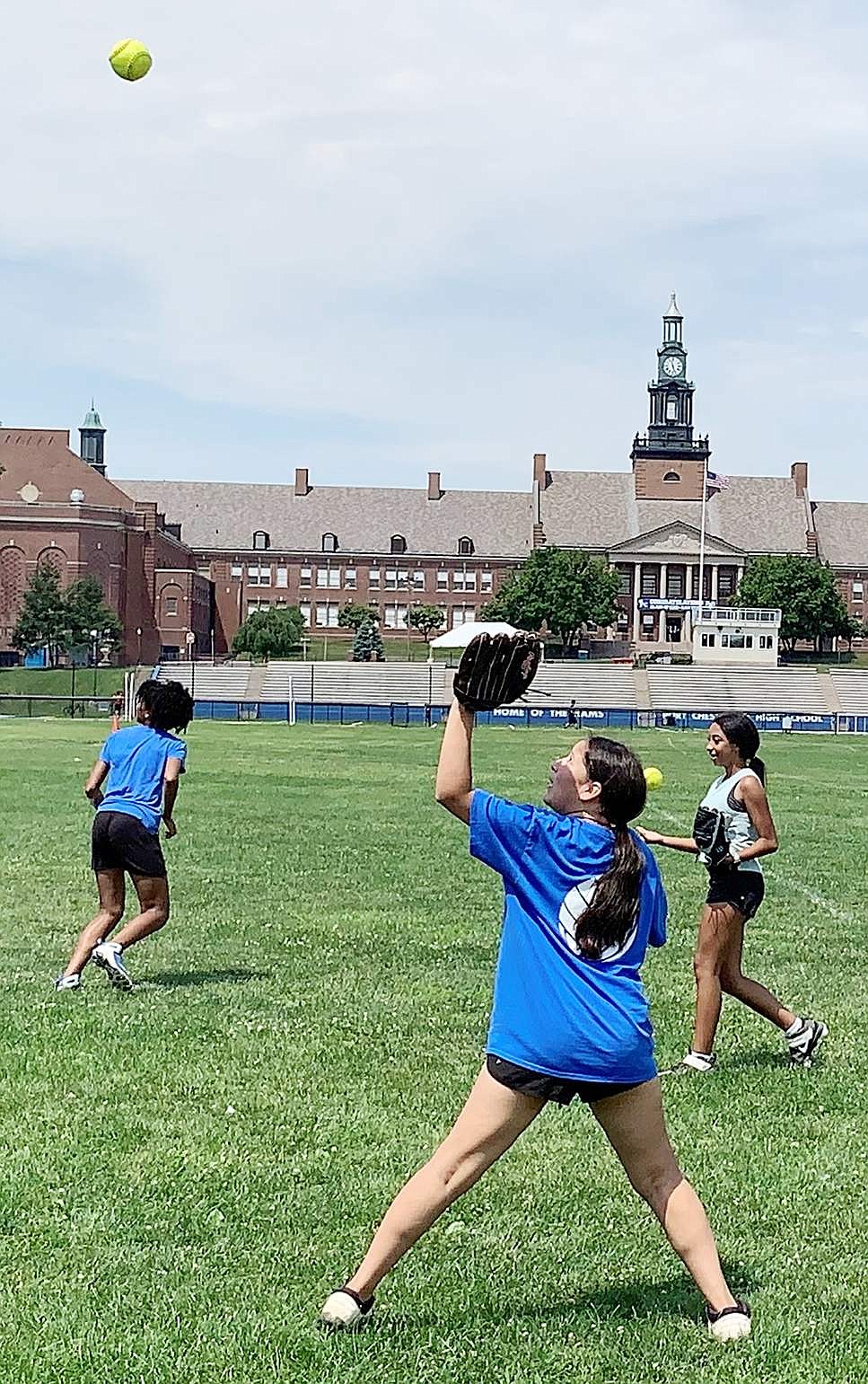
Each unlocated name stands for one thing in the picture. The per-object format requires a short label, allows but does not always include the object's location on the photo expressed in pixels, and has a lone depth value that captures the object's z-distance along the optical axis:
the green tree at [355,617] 139.75
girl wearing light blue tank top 8.37
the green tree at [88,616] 116.12
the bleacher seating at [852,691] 92.81
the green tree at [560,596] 125.69
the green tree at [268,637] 116.56
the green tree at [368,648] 120.56
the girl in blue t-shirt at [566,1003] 4.87
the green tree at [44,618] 116.06
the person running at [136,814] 10.23
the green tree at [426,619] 137.62
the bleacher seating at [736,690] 89.38
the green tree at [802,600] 128.12
